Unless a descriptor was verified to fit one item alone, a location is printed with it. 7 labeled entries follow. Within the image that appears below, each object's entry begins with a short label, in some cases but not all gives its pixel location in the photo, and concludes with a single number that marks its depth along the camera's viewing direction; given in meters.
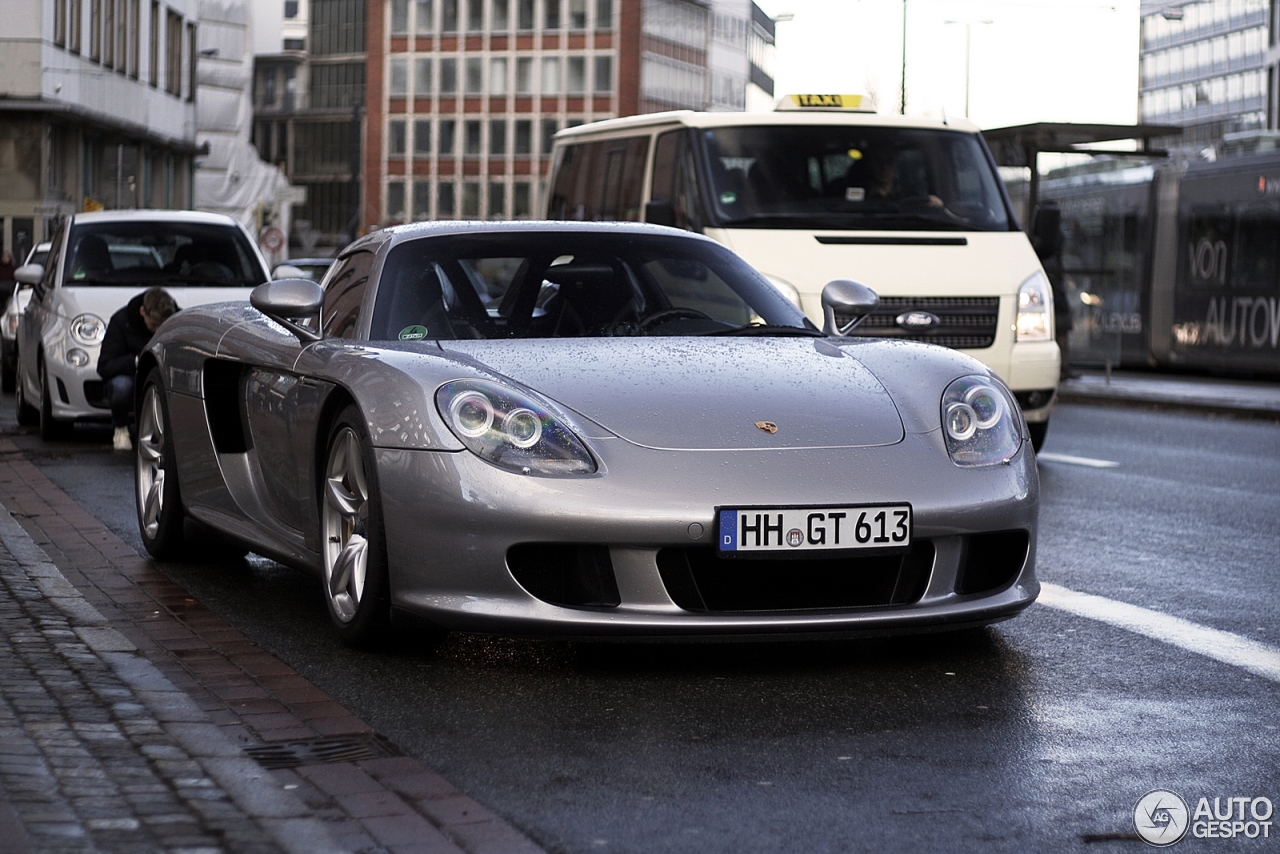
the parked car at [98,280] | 13.55
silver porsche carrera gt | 5.18
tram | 26.27
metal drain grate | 4.37
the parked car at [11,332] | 20.45
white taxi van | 12.04
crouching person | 12.84
